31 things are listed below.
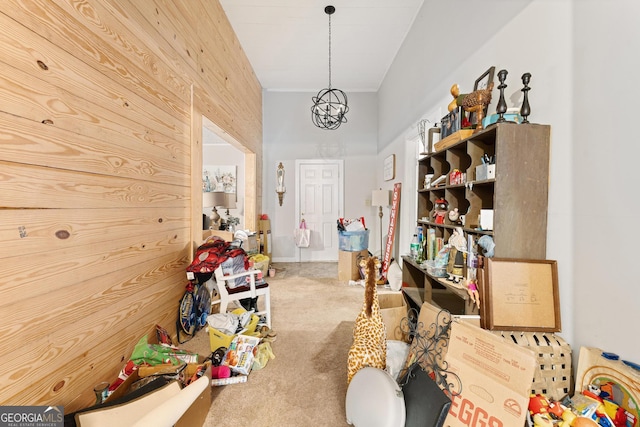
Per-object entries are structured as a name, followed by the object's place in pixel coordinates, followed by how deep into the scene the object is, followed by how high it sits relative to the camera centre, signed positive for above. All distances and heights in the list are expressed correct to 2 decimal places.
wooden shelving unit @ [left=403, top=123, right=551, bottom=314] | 1.38 +0.10
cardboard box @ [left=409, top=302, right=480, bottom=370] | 1.42 -0.65
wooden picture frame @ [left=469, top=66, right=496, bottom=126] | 1.79 +0.89
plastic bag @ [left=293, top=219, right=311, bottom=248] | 5.31 -0.59
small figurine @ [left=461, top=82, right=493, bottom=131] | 1.68 +0.68
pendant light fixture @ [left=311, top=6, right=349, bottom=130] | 5.34 +2.04
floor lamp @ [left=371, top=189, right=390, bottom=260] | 4.36 +0.15
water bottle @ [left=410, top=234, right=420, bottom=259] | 2.43 -0.36
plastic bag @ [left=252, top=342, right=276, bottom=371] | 1.91 -1.11
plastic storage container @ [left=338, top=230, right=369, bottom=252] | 4.12 -0.50
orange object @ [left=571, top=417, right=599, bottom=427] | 0.94 -0.75
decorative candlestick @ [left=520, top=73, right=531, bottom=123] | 1.38 +0.57
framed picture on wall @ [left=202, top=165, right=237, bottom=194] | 5.58 +0.57
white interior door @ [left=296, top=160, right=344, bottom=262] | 5.52 +0.13
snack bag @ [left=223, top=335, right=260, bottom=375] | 1.82 -1.05
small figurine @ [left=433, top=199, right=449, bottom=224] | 2.08 -0.02
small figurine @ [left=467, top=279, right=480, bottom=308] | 1.44 -0.46
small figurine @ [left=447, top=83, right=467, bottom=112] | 1.88 +0.77
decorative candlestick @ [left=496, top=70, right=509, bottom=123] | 1.44 +0.56
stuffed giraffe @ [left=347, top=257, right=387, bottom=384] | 1.48 -0.74
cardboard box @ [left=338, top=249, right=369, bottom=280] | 4.07 -0.91
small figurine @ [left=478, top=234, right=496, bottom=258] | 1.43 -0.20
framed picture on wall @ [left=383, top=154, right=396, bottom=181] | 4.23 +0.65
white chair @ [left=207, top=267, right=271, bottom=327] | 2.37 -0.77
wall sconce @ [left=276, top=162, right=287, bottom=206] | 5.40 +0.50
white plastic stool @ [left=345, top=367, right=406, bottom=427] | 1.15 -0.88
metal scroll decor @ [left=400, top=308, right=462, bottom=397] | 1.24 -0.77
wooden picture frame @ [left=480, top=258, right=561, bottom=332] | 1.31 -0.43
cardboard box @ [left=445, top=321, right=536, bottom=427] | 1.02 -0.70
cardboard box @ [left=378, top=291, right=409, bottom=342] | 1.98 -0.85
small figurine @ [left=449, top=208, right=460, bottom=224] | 1.91 -0.06
